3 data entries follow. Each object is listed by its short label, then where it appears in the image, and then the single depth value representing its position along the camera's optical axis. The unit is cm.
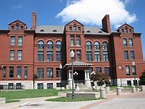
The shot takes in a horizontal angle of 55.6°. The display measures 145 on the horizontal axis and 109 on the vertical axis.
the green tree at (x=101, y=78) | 2740
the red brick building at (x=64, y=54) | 3446
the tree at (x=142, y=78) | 3410
